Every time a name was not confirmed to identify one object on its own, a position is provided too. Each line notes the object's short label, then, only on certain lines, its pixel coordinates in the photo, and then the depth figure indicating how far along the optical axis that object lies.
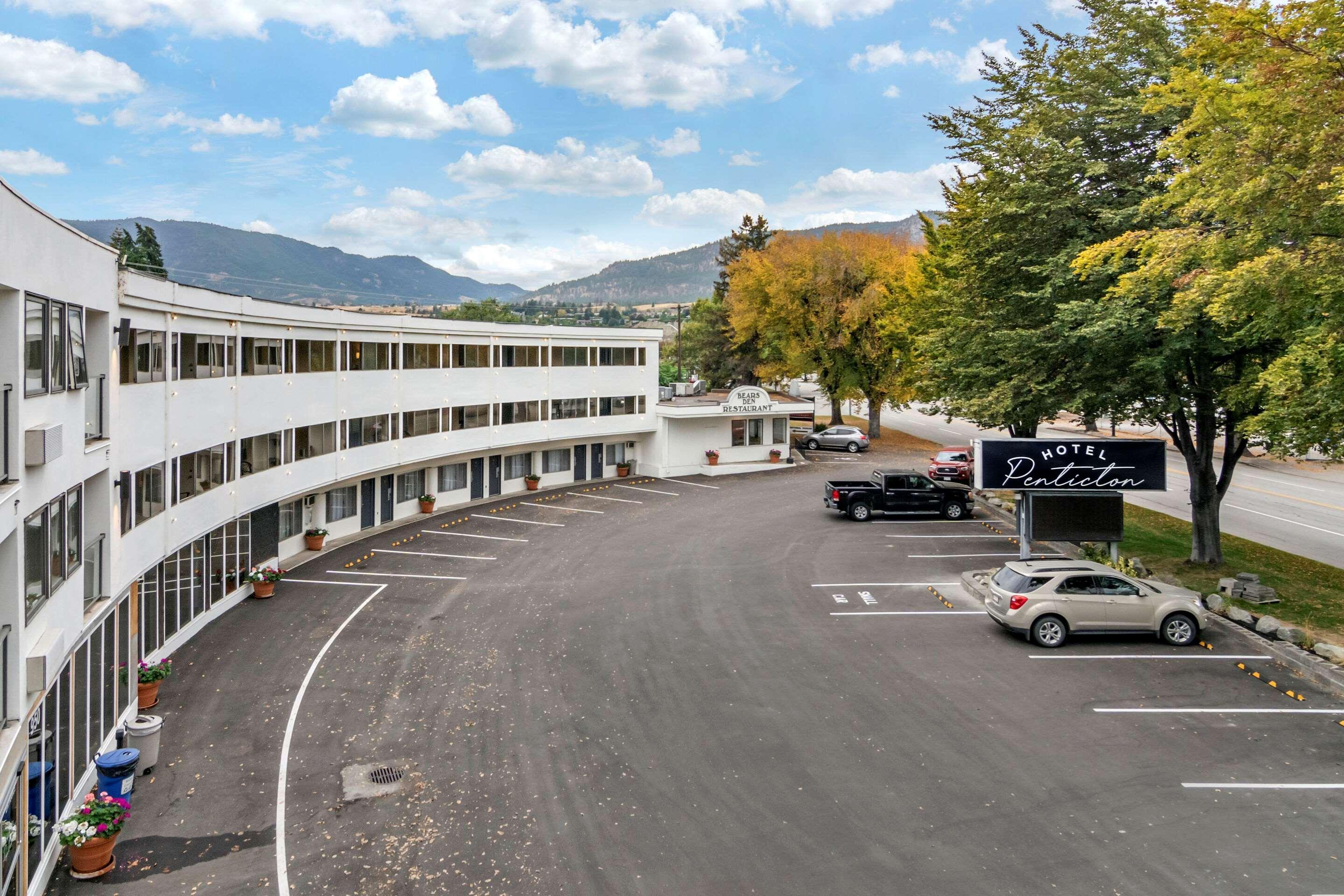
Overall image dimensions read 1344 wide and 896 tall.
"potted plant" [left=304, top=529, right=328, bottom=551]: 26.94
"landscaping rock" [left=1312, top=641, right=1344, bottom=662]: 16.33
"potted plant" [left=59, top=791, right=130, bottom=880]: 10.03
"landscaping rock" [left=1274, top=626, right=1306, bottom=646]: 17.44
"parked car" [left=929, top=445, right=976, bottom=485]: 40.75
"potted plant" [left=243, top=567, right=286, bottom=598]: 21.94
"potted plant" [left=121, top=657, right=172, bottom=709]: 15.11
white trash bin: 12.87
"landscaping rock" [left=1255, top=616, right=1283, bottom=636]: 17.97
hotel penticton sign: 22.27
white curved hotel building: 9.19
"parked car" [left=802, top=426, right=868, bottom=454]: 52.78
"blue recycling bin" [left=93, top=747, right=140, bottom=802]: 11.46
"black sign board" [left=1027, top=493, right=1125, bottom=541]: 22.59
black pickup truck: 32.62
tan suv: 18.06
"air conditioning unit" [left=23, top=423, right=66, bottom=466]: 8.81
